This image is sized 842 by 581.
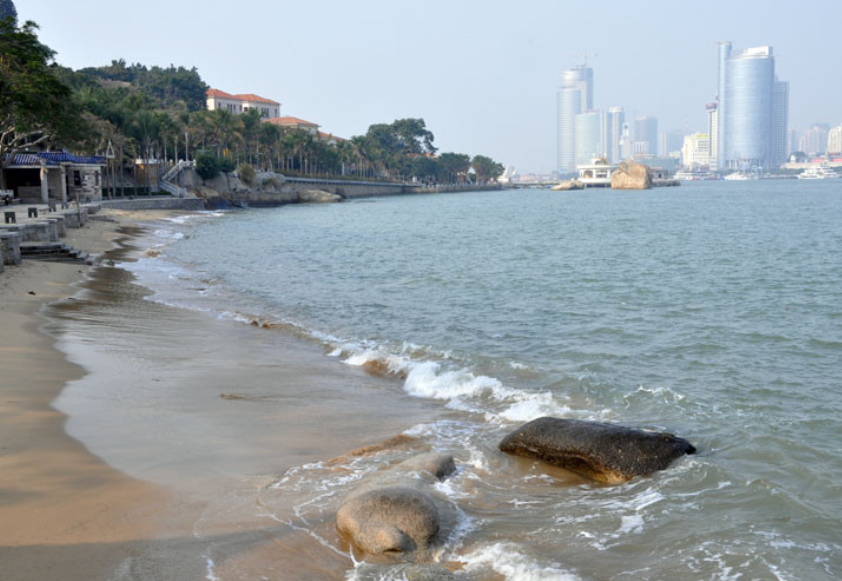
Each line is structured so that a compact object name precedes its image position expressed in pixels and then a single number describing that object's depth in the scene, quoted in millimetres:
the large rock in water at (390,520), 7367
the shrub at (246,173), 115188
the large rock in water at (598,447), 9633
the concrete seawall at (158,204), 73325
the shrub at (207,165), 103938
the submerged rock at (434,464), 9375
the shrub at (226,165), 107250
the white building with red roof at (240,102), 163625
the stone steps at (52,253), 28578
